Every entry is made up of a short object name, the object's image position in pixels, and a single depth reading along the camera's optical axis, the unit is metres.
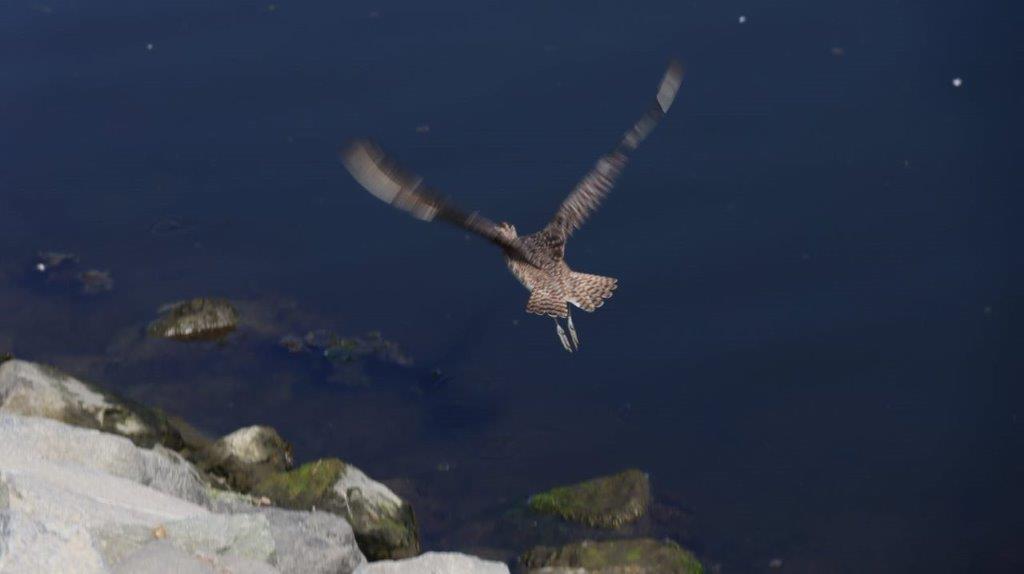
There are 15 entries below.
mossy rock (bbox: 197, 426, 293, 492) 15.70
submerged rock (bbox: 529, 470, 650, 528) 16.34
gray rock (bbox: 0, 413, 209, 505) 13.35
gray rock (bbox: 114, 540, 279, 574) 11.53
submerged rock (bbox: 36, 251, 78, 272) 20.98
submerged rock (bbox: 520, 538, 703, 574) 14.84
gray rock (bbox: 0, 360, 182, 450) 15.15
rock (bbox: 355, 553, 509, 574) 12.57
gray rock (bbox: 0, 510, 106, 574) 10.84
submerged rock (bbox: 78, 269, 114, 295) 20.52
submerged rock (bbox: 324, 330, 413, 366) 18.91
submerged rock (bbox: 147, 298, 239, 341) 19.64
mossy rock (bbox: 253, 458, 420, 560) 14.89
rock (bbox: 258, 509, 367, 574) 12.70
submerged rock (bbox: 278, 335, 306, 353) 19.28
